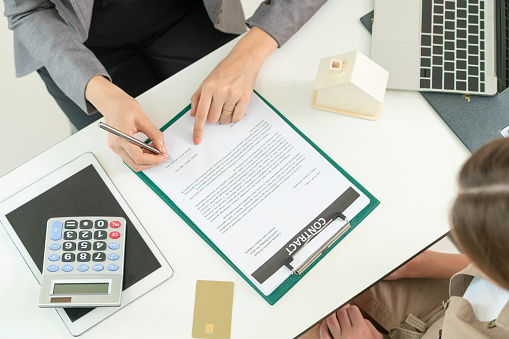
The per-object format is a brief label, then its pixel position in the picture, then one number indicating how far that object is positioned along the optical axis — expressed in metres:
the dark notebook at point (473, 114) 0.87
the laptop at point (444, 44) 0.90
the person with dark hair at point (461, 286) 0.62
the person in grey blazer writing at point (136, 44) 0.88
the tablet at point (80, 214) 0.81
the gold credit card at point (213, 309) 0.79
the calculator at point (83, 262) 0.78
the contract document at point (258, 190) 0.81
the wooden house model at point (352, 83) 0.84
